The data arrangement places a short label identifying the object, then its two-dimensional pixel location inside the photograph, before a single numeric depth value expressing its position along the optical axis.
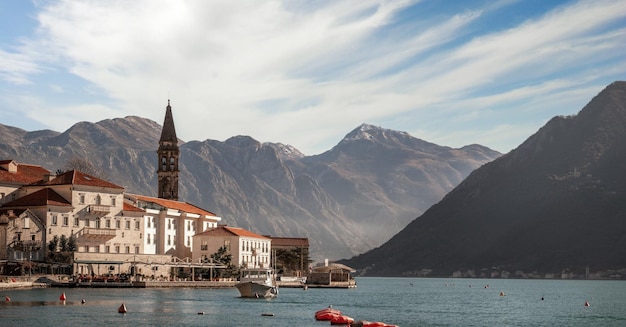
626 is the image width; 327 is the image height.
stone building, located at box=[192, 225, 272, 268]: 183.12
